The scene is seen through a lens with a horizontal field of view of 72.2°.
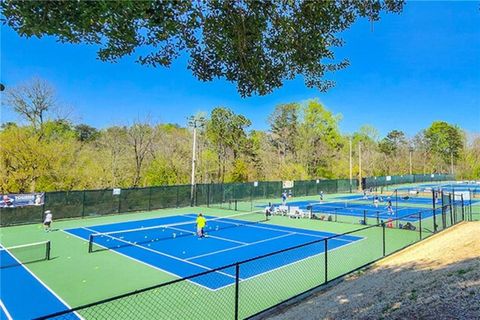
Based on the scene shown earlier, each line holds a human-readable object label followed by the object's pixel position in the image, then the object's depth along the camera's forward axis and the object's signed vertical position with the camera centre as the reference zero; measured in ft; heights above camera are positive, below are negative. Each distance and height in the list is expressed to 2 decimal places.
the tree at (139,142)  127.85 +14.71
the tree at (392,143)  289.39 +35.44
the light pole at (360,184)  181.09 -2.15
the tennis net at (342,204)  113.29 -8.44
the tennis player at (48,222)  65.77 -8.67
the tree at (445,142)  279.49 +34.02
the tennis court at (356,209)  91.20 -9.03
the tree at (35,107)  101.35 +22.00
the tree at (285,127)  209.87 +34.22
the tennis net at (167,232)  56.13 -10.83
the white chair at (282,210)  91.44 -8.54
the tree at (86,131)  210.08 +31.43
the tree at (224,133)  164.25 +23.79
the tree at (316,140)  200.03 +24.95
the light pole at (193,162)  109.70 +5.91
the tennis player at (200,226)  61.05 -8.68
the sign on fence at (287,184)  139.66 -1.65
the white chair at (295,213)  86.07 -8.69
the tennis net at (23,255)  44.47 -11.17
